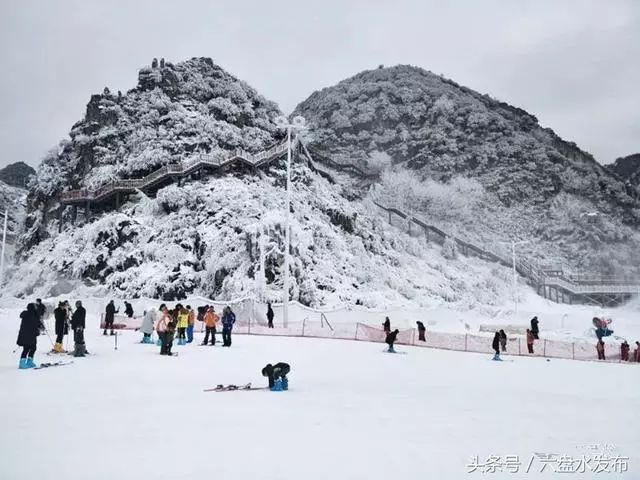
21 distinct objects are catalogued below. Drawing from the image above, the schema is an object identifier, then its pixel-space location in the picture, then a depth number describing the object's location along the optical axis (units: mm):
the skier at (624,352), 21061
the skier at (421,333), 23683
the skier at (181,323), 20438
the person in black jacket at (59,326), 15836
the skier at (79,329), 15336
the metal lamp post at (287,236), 28594
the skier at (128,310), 30000
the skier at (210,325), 20158
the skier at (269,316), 27783
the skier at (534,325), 26422
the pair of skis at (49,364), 13123
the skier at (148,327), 20391
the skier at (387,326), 23320
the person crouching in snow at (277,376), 10555
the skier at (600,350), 21234
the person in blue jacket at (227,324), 19594
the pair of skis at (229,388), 10398
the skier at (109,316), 23094
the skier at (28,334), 12753
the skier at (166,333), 16500
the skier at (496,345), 19412
